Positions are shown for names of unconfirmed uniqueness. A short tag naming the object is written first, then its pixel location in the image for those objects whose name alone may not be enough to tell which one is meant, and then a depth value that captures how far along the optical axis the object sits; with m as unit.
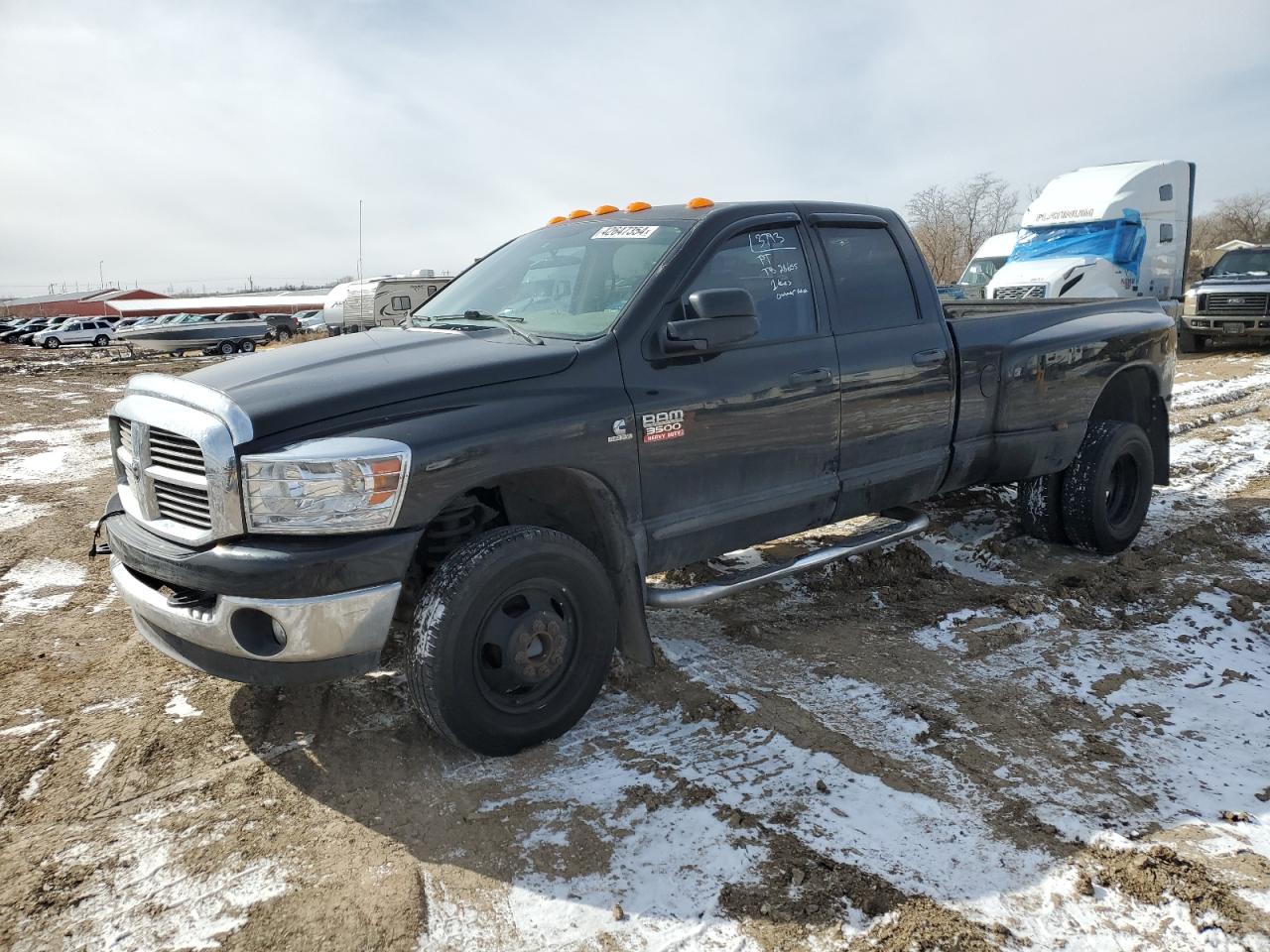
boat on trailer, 31.05
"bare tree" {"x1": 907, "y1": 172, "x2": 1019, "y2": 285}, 48.06
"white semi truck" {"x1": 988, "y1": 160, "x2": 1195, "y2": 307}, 14.93
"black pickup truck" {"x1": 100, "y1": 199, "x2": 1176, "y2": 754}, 2.73
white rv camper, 27.72
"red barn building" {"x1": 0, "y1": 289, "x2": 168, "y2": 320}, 84.01
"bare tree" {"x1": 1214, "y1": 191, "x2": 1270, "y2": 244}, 68.38
